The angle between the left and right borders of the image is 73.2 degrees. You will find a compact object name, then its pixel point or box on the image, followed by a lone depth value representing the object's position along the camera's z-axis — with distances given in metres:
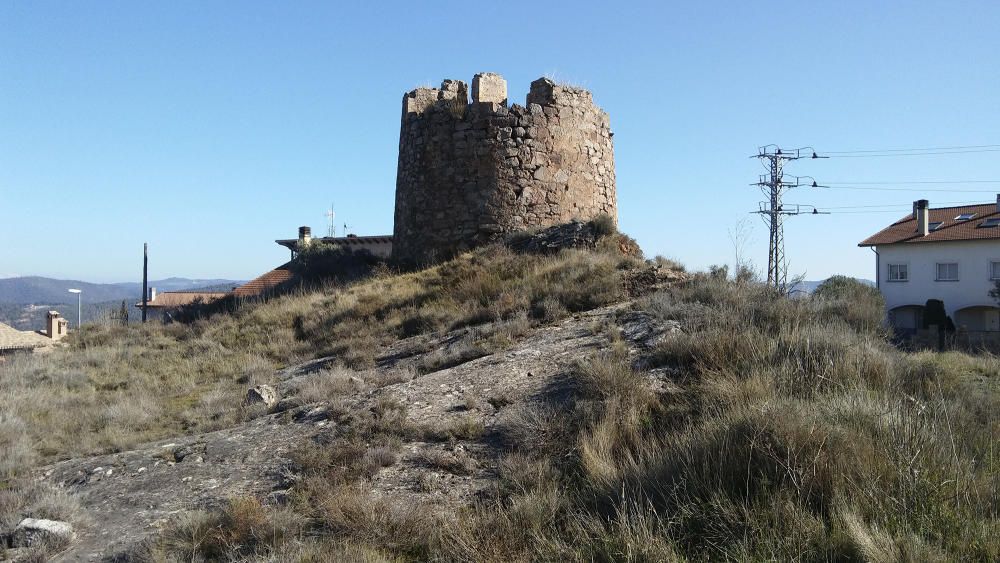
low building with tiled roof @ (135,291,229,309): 39.29
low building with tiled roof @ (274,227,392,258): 30.12
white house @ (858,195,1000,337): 30.08
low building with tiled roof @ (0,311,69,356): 36.83
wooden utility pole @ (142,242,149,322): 26.27
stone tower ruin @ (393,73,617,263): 13.37
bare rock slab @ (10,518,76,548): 4.64
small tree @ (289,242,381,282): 16.23
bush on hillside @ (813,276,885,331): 7.14
